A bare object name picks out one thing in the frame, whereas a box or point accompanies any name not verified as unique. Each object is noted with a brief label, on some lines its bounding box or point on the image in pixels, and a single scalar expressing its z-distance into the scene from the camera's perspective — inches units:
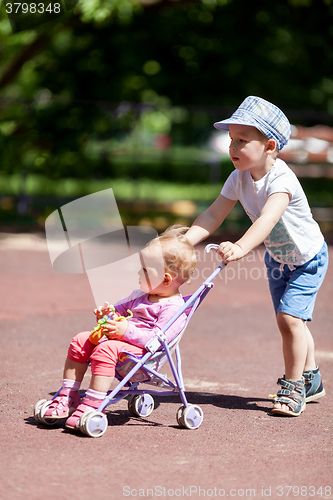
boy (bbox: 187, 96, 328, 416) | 285.7
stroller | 250.7
